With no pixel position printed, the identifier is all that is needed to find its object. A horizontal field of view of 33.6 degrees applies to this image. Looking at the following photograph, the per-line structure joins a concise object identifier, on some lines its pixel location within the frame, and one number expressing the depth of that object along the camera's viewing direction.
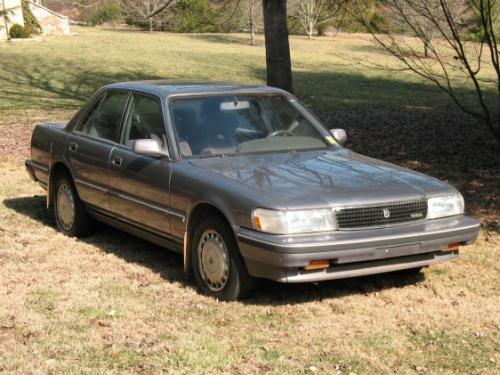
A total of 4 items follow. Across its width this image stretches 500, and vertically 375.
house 47.00
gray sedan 5.55
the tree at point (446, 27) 9.40
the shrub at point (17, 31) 42.47
